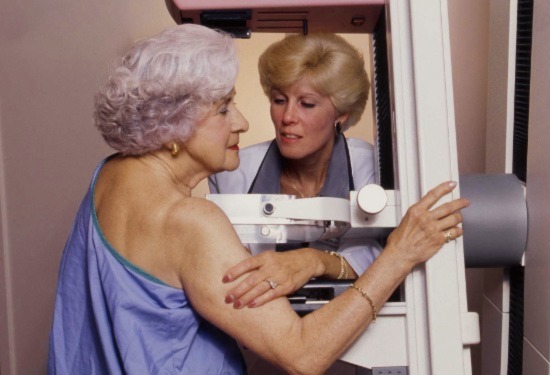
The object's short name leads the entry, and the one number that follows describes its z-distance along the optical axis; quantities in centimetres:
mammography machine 129
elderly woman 123
